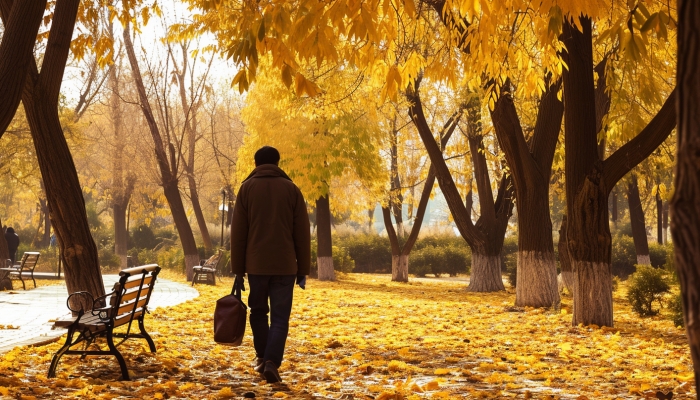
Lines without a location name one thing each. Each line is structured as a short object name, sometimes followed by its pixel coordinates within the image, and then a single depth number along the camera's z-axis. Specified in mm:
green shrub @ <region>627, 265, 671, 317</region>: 14500
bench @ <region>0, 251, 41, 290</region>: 20109
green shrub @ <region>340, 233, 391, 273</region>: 40281
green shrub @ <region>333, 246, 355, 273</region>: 32750
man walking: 7309
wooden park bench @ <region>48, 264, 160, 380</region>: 7411
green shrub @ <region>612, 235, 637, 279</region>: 35062
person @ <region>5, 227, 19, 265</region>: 28469
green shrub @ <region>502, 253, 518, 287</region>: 24867
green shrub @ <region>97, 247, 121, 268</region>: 38844
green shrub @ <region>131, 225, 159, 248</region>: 49562
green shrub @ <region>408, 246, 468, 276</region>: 37188
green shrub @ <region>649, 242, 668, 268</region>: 35688
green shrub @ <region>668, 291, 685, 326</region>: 12039
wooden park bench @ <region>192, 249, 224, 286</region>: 23922
